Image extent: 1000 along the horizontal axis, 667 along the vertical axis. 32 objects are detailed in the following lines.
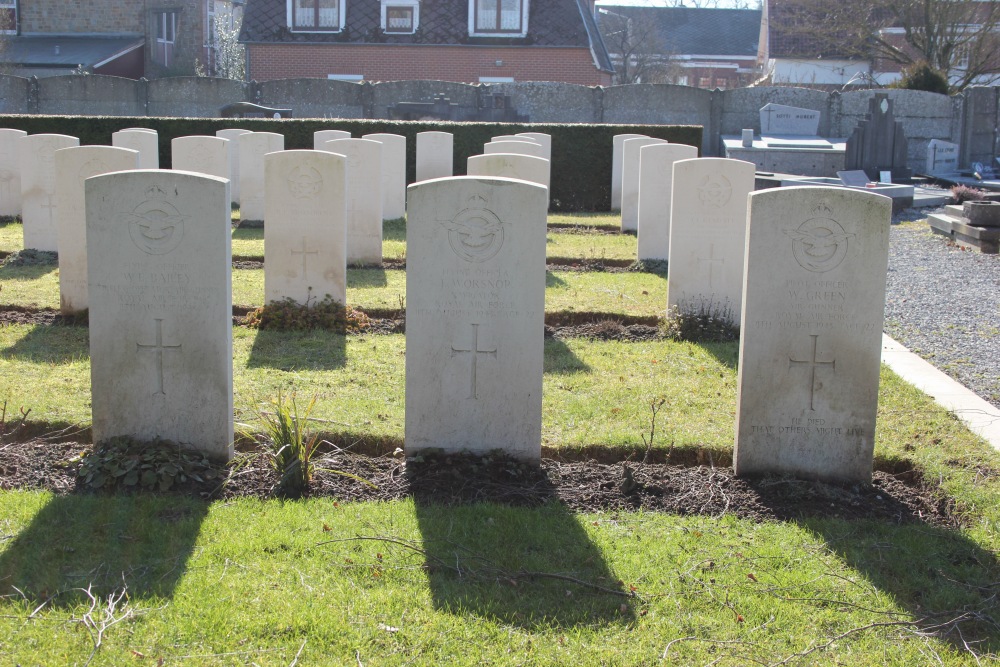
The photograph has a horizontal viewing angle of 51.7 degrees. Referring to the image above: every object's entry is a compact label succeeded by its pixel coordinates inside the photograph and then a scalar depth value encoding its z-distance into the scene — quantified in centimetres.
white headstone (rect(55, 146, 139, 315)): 867
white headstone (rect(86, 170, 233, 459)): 526
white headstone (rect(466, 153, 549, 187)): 1124
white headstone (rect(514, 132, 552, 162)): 1798
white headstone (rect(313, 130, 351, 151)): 1615
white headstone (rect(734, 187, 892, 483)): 520
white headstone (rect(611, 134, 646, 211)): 1936
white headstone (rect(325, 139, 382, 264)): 1188
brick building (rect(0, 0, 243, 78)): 3694
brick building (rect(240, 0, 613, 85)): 3650
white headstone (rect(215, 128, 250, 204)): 1805
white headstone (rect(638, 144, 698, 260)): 1245
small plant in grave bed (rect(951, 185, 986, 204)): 1912
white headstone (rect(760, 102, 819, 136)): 2795
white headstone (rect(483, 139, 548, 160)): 1453
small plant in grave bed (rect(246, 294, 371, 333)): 887
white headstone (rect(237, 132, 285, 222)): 1535
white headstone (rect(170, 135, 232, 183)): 1395
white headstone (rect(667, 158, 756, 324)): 888
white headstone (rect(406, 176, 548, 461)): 532
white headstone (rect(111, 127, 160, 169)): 1420
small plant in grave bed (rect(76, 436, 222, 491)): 510
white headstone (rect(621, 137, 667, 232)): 1619
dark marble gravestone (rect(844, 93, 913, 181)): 2522
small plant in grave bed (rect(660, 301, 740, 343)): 888
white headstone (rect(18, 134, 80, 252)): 1180
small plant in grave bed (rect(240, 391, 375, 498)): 511
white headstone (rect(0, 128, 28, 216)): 1548
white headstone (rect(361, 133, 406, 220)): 1577
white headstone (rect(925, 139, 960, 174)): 2808
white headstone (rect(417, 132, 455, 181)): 1712
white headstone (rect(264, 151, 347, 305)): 890
